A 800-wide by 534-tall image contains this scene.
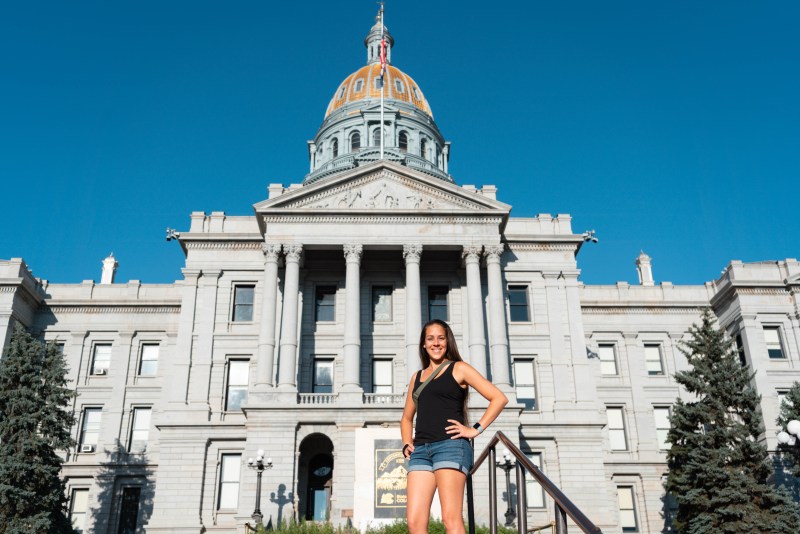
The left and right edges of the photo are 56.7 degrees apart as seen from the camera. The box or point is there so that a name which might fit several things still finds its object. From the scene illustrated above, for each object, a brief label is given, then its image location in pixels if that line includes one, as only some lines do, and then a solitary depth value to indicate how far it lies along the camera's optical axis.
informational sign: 28.59
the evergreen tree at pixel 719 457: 29.17
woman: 6.10
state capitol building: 30.98
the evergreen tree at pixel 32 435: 27.72
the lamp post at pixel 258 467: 26.75
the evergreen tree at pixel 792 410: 31.14
